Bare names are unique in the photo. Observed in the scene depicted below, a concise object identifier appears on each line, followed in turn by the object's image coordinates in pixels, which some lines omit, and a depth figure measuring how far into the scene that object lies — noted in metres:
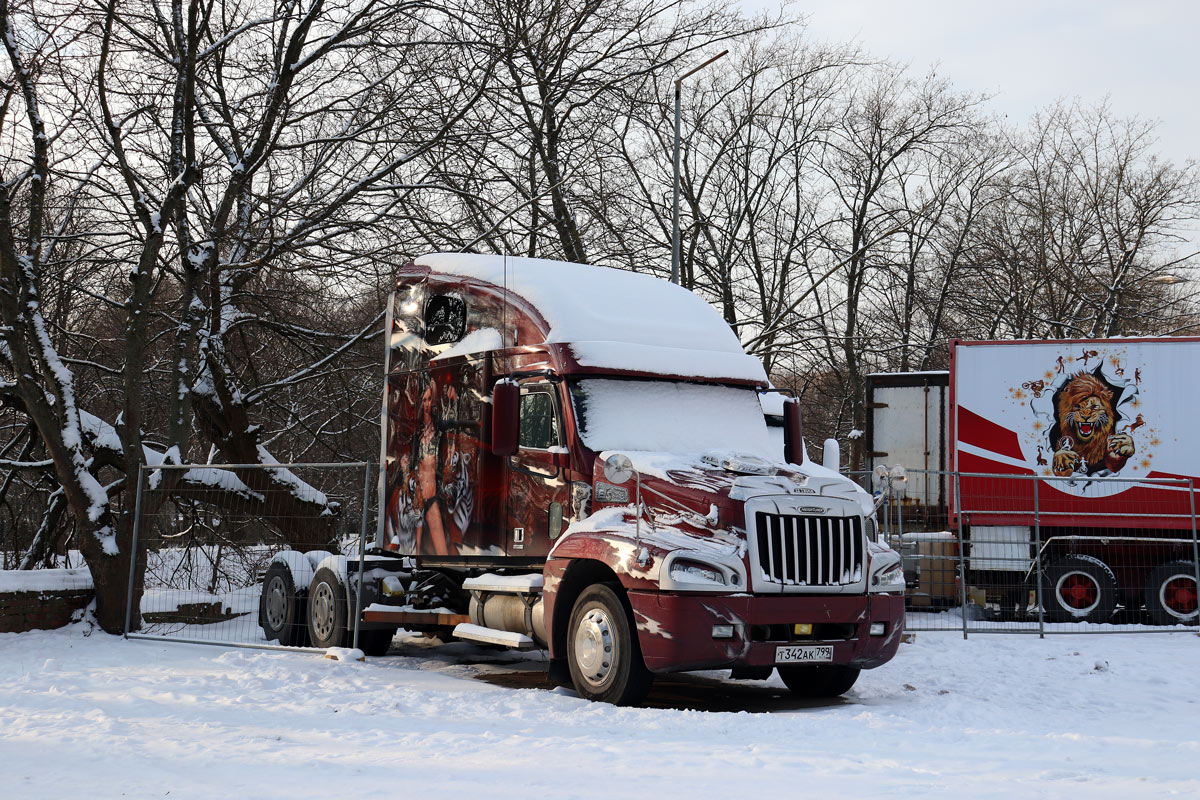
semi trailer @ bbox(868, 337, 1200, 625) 16.72
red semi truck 9.18
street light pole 21.50
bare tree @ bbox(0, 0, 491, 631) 14.00
